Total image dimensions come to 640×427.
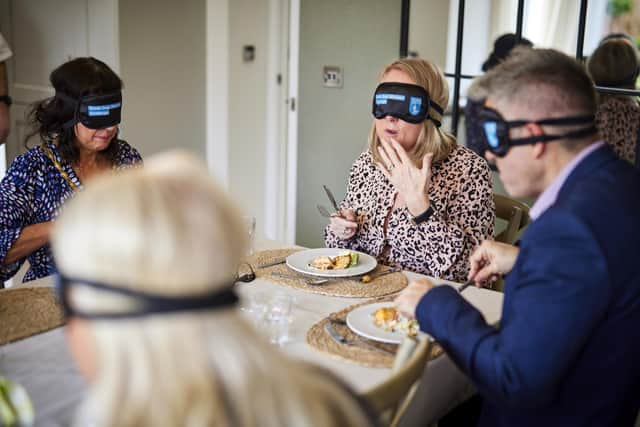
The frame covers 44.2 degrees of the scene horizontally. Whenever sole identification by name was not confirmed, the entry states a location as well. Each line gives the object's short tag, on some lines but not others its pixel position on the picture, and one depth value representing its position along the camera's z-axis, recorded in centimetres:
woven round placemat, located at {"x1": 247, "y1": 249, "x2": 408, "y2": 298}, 209
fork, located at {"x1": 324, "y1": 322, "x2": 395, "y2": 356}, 171
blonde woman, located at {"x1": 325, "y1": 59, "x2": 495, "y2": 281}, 236
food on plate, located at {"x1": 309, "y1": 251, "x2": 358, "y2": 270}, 224
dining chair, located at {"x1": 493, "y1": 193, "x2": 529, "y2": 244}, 271
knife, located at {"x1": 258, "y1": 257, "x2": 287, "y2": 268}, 230
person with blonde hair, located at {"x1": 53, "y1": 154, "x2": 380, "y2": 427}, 81
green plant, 347
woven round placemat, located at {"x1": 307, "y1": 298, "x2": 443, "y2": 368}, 166
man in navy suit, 135
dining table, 149
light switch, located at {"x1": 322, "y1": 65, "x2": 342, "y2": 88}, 445
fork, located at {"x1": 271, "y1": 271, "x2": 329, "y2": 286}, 215
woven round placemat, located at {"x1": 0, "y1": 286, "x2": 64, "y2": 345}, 176
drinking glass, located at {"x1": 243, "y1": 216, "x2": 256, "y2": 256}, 218
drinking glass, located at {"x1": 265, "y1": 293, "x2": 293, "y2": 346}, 178
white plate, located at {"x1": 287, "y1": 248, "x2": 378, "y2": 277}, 220
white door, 411
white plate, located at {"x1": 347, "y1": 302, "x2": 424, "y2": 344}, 174
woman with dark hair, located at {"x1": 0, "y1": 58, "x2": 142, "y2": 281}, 234
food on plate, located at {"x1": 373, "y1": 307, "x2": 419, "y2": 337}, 179
